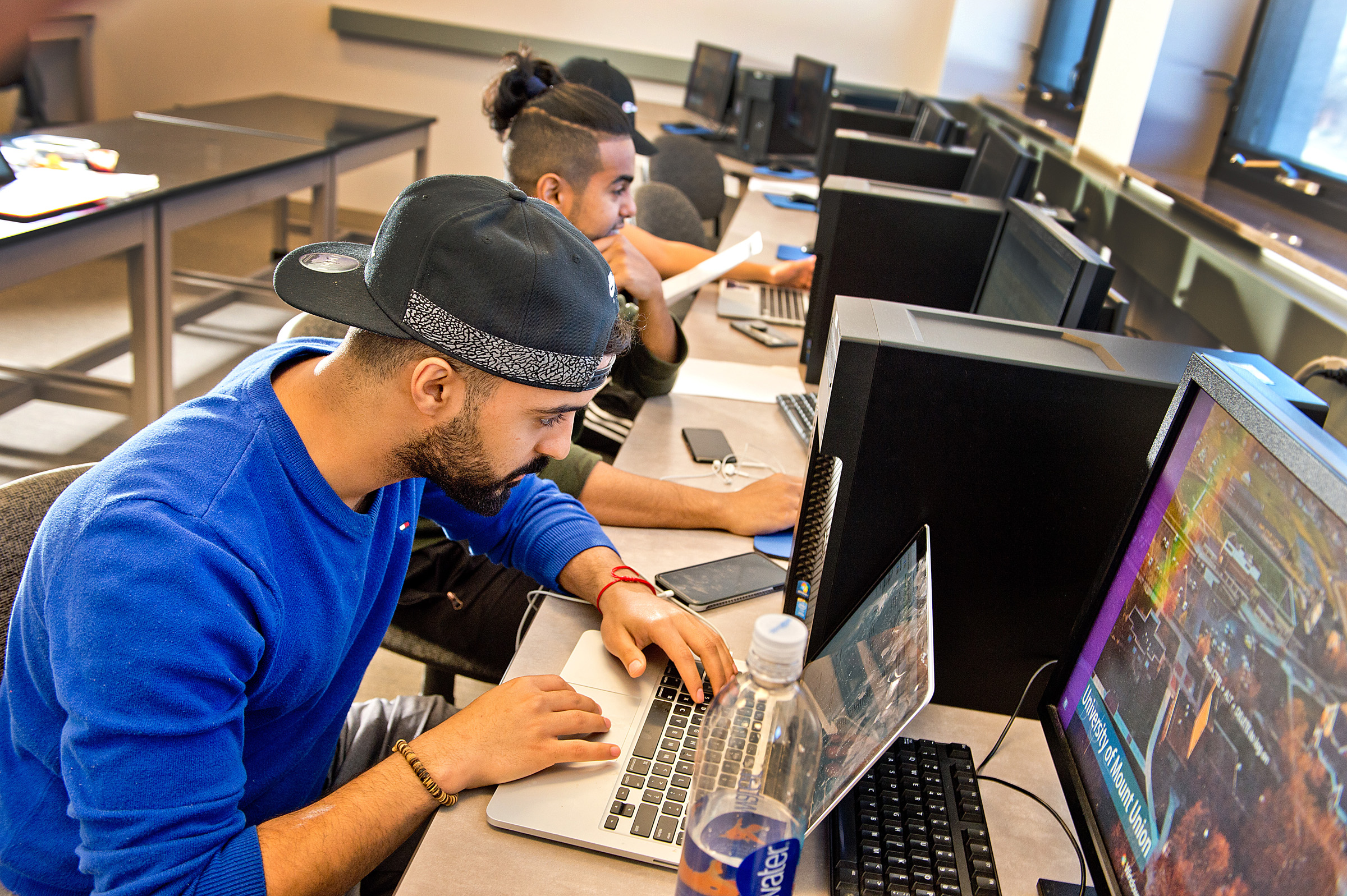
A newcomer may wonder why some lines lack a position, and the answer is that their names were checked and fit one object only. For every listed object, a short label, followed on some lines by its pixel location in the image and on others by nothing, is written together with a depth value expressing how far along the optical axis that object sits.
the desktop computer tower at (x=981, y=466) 0.93
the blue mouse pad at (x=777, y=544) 1.32
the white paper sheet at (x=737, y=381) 1.85
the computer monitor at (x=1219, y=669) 0.53
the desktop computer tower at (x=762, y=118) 4.53
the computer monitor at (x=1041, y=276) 1.15
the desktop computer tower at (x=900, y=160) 2.46
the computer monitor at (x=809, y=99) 4.29
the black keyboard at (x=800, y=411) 1.68
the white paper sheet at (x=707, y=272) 1.88
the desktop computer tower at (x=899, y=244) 1.79
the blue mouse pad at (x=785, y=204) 3.72
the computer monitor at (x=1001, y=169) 1.86
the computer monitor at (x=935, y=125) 2.88
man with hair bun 1.37
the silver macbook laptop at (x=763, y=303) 2.38
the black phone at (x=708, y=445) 1.57
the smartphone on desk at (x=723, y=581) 1.18
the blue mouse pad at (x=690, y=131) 4.79
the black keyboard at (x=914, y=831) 0.78
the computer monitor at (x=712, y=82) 4.81
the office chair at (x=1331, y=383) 1.33
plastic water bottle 0.62
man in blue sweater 0.72
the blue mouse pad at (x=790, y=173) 4.41
